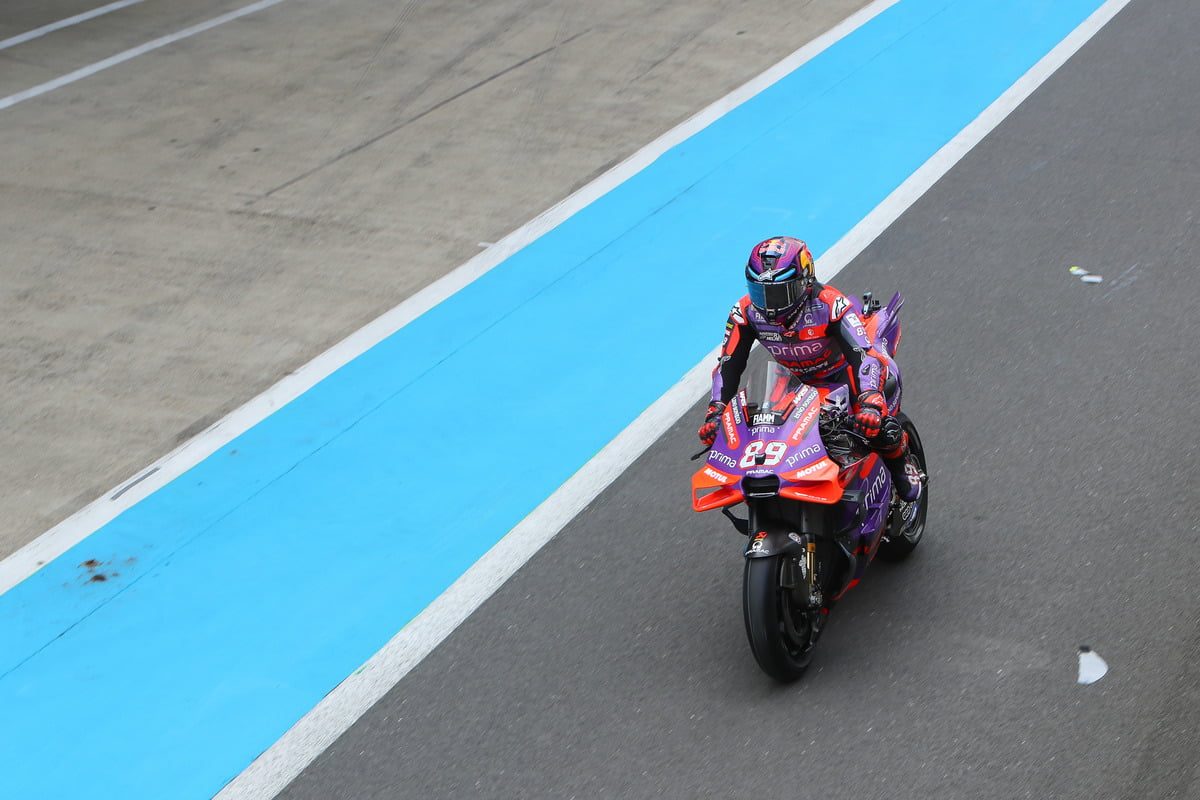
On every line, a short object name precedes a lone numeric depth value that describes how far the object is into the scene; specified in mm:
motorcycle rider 13641
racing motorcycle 12766
